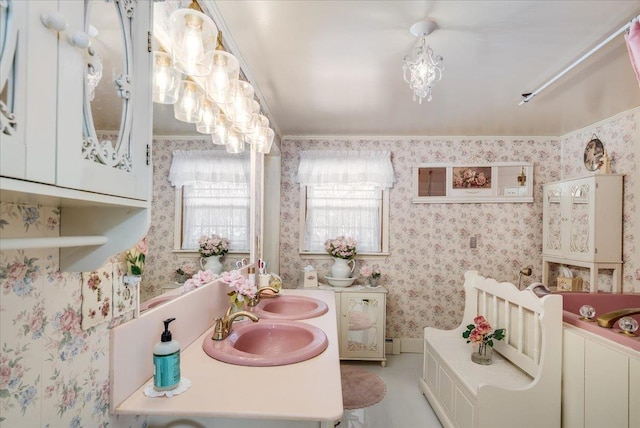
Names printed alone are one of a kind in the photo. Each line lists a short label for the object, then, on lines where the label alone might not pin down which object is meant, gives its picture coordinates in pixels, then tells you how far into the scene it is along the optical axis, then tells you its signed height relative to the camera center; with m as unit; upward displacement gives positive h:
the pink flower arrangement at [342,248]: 3.39 -0.32
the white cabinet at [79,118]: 0.43 +0.15
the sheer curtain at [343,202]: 3.58 +0.15
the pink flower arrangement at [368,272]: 3.44 -0.58
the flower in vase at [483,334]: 2.13 -0.74
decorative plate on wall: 3.06 +0.62
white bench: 1.78 -0.93
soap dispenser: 0.98 -0.46
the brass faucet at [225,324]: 1.39 -0.46
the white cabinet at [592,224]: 2.80 -0.04
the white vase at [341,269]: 3.40 -0.54
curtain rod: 1.45 +0.85
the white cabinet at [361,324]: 3.22 -1.04
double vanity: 0.91 -0.53
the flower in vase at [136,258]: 1.01 -0.14
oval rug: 2.54 -1.42
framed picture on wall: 3.57 +0.38
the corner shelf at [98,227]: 0.75 -0.03
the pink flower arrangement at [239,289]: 1.61 -0.36
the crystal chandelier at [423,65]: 1.58 +0.75
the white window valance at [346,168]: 3.55 +0.51
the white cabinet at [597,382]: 1.49 -0.78
